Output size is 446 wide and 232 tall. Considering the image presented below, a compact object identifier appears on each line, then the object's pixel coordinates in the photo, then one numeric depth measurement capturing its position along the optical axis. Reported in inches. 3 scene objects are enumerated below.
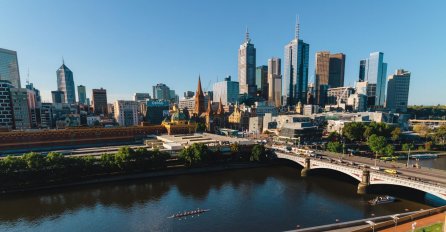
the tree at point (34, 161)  2570.4
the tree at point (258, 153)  3725.4
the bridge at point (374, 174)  2023.5
